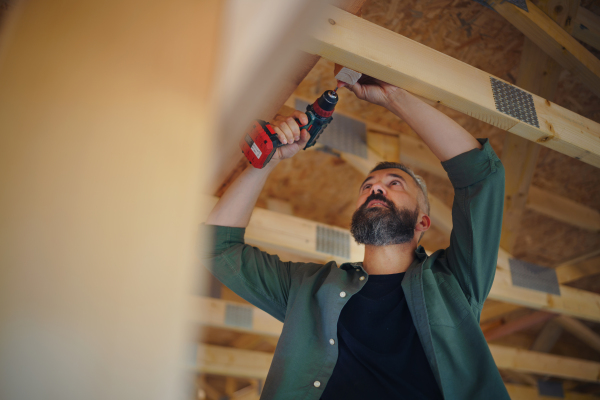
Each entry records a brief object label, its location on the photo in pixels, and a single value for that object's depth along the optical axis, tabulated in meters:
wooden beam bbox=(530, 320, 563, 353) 4.27
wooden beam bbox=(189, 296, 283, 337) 2.90
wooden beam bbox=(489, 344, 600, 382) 3.33
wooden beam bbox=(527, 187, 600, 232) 2.83
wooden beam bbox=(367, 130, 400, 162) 2.39
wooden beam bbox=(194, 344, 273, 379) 3.63
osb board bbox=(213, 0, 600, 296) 1.93
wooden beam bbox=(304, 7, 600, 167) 1.02
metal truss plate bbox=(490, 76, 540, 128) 1.23
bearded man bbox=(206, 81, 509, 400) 1.08
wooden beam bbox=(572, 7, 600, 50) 1.83
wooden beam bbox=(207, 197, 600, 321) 2.09
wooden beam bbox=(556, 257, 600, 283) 2.89
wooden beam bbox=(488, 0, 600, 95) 1.62
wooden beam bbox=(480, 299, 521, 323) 3.73
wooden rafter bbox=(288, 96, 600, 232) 2.42
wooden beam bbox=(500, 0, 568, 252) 1.91
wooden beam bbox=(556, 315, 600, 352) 3.56
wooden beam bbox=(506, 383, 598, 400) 4.02
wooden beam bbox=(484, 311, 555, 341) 3.50
